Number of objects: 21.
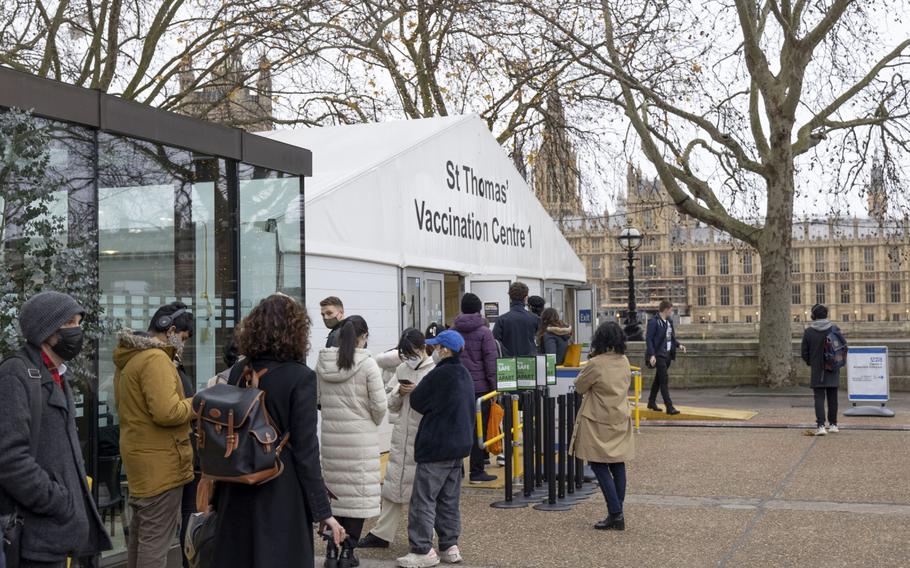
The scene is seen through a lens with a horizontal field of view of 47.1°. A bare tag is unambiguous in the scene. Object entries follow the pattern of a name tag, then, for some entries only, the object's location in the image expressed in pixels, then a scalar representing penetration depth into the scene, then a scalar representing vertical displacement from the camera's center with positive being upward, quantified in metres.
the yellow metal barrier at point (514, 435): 9.22 -1.09
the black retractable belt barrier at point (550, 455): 8.95 -1.21
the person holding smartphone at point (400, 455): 7.37 -0.99
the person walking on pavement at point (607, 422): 7.97 -0.84
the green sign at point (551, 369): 10.18 -0.54
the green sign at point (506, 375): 9.22 -0.54
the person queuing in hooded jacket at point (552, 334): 12.78 -0.24
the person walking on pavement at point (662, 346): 15.91 -0.50
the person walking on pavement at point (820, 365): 13.45 -0.68
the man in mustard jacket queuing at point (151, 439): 5.43 -0.64
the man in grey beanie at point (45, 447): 3.67 -0.46
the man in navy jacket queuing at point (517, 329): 11.87 -0.16
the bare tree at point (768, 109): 22.30 +4.57
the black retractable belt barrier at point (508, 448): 8.76 -1.12
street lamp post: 23.16 +1.11
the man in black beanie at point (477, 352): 10.30 -0.37
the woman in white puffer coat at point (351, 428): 6.70 -0.72
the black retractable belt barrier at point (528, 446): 9.05 -1.15
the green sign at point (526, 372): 9.36 -0.52
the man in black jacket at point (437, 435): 6.88 -0.79
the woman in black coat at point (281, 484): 4.14 -0.67
